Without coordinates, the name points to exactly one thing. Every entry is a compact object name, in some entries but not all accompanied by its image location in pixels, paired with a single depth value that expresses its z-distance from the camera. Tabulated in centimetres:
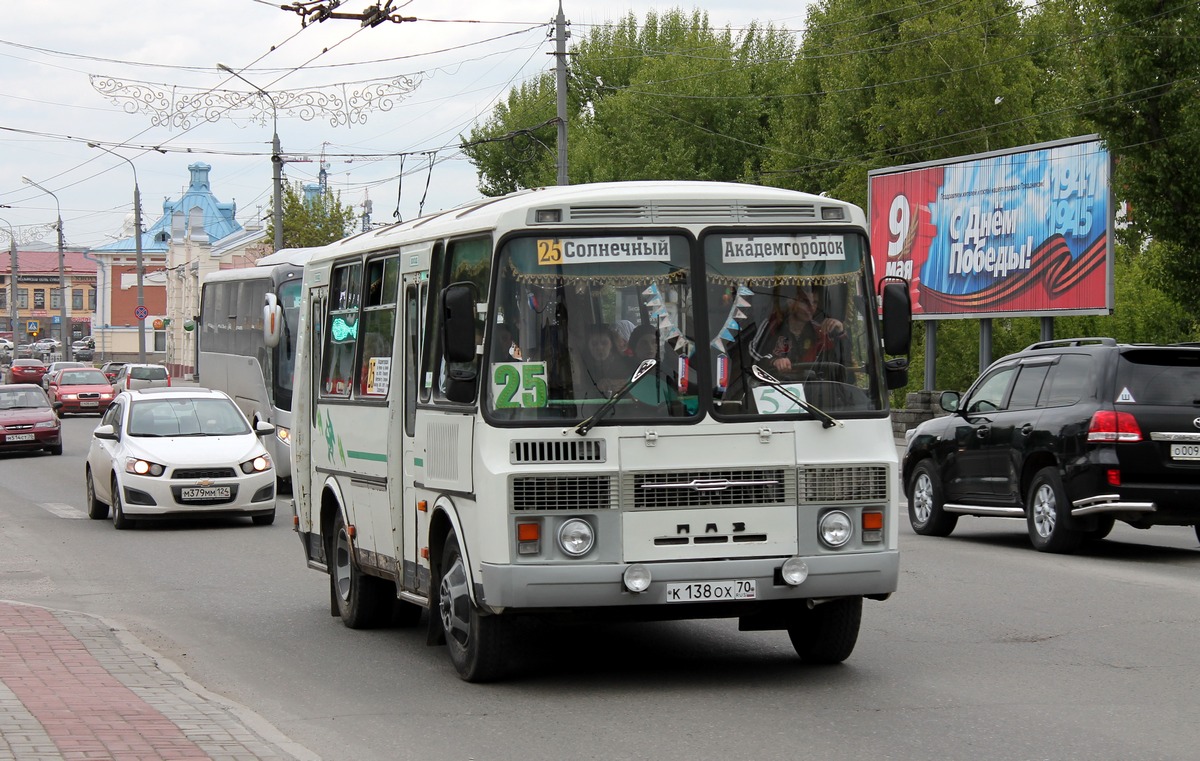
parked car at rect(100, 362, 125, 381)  7725
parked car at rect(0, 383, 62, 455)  3525
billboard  3266
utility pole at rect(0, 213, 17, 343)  9585
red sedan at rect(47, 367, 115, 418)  5528
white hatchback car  1969
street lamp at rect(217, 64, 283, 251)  4666
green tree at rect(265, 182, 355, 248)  7662
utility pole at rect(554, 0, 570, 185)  3578
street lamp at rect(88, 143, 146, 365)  6844
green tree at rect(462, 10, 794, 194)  7000
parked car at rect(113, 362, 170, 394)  5780
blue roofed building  11519
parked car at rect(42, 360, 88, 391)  6467
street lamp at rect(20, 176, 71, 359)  7332
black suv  1472
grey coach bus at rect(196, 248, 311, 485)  2708
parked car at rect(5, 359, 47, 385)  7294
